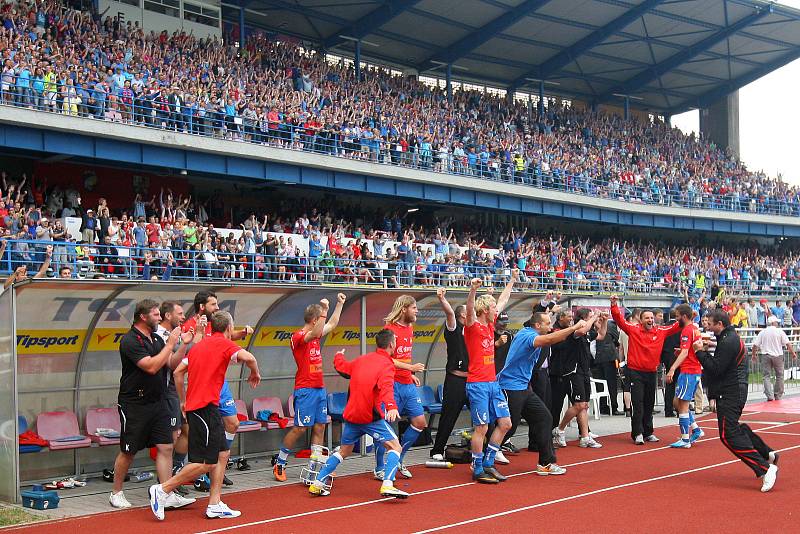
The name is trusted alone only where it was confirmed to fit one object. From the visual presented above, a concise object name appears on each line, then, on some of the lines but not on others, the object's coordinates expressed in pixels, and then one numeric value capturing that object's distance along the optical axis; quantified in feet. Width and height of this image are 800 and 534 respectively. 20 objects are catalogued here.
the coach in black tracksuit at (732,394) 35.73
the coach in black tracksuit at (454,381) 40.96
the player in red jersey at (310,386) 36.86
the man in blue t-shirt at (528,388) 38.40
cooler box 32.17
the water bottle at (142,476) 37.91
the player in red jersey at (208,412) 30.78
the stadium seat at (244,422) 41.63
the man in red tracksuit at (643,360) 48.80
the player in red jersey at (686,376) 47.85
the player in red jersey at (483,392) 37.40
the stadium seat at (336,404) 43.52
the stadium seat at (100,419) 38.96
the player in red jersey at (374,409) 33.50
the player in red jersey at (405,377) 36.94
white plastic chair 61.67
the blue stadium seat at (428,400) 49.23
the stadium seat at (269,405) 44.78
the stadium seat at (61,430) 36.91
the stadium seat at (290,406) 45.39
